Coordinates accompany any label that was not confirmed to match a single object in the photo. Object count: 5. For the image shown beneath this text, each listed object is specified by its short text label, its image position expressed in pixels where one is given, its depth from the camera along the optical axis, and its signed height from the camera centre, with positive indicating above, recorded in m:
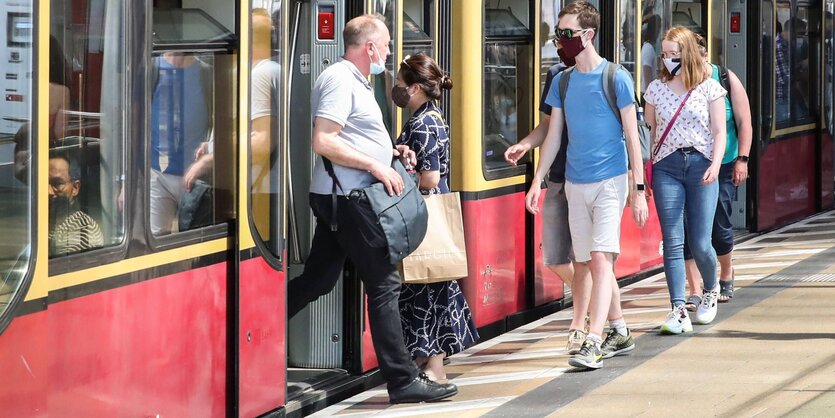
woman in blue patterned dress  13.01 -0.35
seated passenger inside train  9.12 -0.02
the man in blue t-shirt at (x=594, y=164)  13.84 +0.17
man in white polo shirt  11.94 +0.08
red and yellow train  8.86 +0.03
